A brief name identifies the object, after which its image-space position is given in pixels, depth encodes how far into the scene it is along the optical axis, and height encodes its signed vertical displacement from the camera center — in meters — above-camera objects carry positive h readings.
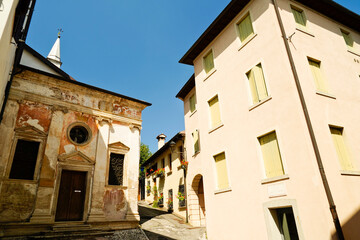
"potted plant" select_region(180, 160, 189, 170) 15.21 +2.64
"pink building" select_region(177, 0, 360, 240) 6.63 +2.73
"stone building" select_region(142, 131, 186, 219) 16.36 +2.34
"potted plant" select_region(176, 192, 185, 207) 15.34 +0.50
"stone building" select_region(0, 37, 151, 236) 9.69 +2.57
